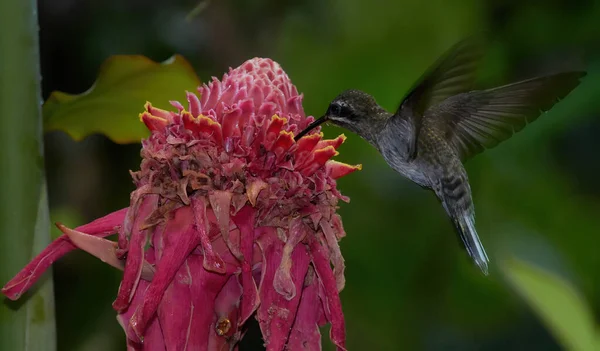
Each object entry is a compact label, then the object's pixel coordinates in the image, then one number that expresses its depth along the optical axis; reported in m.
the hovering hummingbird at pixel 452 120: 3.30
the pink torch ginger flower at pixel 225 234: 3.21
